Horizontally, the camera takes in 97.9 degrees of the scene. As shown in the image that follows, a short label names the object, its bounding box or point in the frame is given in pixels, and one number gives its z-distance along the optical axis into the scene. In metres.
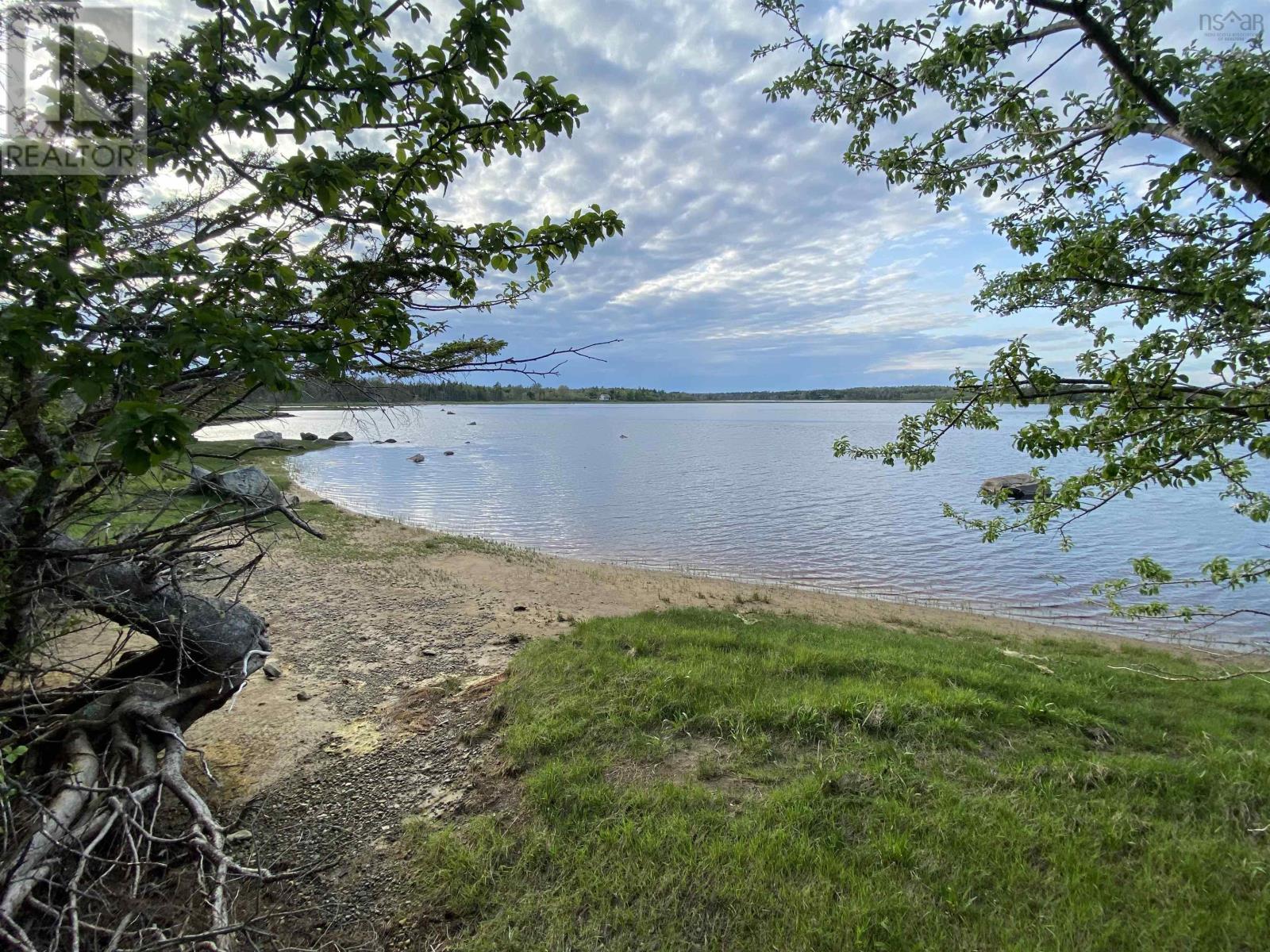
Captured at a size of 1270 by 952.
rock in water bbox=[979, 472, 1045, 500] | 23.14
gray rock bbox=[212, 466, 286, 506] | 3.20
